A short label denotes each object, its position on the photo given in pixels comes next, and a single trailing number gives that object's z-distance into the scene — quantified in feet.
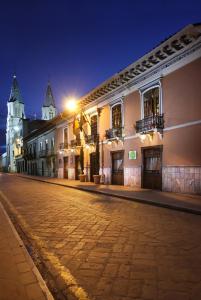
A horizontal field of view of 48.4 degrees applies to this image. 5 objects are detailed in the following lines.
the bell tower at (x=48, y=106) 211.13
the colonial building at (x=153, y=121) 35.48
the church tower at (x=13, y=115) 209.95
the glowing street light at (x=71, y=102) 57.34
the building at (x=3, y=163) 247.11
